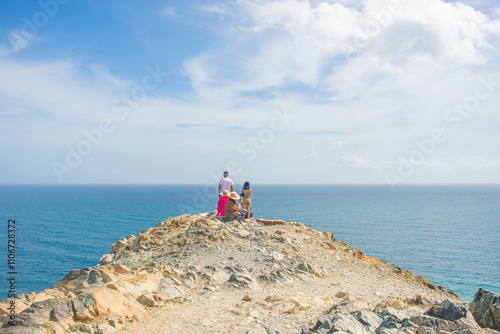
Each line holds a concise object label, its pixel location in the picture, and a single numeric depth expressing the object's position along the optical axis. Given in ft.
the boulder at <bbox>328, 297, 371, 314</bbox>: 31.14
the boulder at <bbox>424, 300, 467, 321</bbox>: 26.16
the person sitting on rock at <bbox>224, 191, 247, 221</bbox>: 67.62
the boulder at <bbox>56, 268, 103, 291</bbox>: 40.11
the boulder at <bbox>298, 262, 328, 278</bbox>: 48.14
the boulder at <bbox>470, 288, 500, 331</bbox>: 27.14
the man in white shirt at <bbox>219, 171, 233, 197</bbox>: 66.90
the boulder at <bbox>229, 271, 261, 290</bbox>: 42.28
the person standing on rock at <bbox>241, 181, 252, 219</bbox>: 65.62
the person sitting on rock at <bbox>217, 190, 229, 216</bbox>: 69.66
